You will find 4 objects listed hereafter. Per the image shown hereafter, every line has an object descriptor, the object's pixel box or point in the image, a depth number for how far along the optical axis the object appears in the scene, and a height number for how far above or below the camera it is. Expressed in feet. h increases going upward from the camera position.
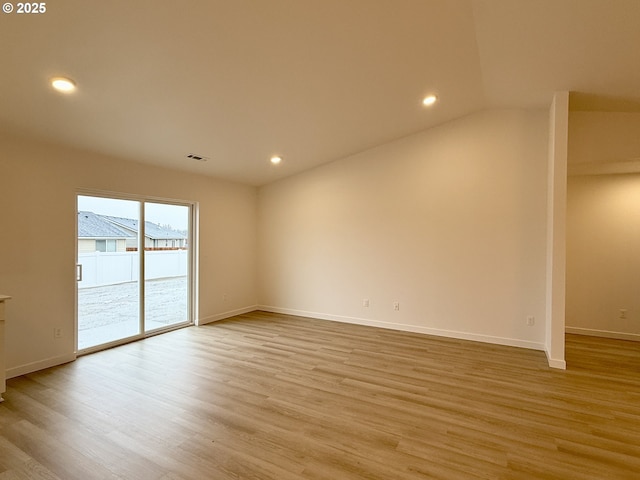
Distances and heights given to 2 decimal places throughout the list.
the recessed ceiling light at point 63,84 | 8.70 +4.38
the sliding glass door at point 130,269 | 13.64 -1.41
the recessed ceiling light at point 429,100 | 12.97 +5.89
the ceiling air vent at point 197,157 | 15.24 +4.09
